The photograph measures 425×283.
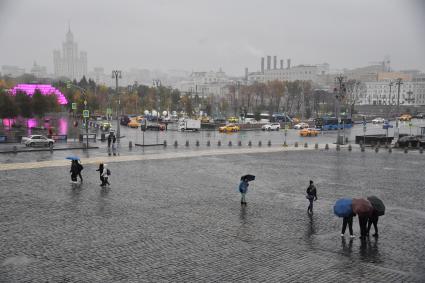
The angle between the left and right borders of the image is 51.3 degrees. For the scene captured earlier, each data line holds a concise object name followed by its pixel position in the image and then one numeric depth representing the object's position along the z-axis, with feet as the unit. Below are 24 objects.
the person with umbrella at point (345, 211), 43.21
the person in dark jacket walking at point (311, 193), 53.78
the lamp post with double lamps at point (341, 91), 161.50
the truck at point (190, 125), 206.39
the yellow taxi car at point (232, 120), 268.74
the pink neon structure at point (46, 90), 228.53
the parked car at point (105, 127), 193.77
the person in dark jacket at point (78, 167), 70.33
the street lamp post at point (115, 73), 165.43
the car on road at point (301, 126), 242.78
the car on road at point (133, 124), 233.55
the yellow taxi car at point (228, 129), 208.87
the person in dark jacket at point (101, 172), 68.36
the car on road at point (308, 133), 192.95
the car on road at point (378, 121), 307.54
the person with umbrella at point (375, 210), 43.55
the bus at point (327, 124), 237.25
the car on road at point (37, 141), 122.93
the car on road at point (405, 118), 315.37
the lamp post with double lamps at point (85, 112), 122.42
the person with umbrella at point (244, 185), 57.26
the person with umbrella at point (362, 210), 42.39
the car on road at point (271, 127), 226.99
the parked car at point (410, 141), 139.03
